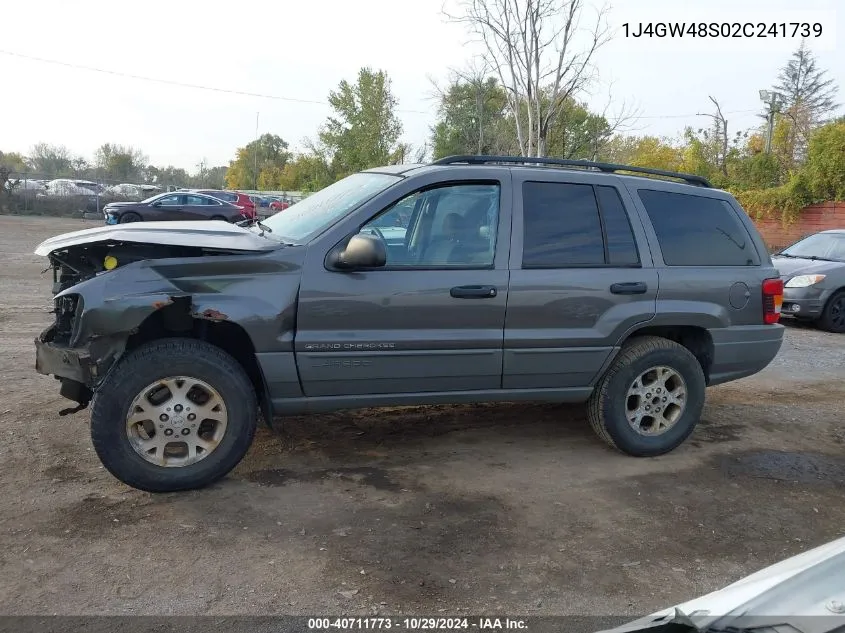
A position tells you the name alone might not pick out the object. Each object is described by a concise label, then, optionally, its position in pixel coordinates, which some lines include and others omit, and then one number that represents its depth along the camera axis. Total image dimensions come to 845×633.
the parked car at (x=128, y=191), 37.47
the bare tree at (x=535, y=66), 13.51
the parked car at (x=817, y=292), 9.98
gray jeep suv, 3.78
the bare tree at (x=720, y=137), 24.83
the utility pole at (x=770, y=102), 25.59
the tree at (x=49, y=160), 60.12
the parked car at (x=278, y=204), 34.91
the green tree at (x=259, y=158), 65.12
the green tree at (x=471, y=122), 24.20
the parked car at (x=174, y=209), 23.19
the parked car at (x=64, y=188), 33.41
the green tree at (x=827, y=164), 19.45
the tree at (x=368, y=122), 33.44
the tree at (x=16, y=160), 60.73
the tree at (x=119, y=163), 58.16
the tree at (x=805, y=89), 35.36
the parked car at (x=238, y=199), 27.04
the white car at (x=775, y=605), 1.71
